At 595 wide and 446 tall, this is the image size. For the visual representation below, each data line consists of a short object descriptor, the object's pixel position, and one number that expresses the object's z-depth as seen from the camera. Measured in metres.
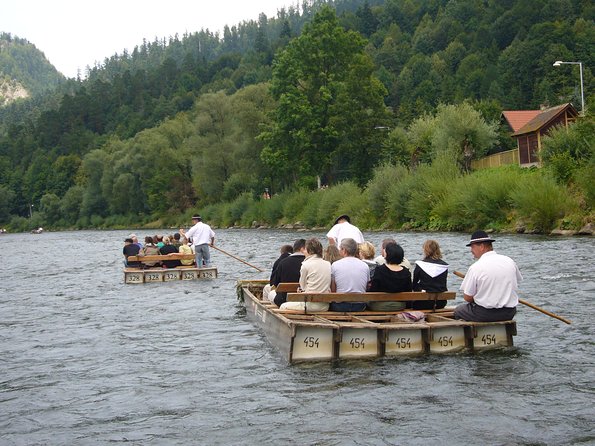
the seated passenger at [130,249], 27.14
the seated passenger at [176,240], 28.67
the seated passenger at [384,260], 13.53
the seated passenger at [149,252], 26.40
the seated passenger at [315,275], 13.05
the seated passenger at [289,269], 14.41
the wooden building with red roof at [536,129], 53.66
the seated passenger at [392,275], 13.08
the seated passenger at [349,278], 13.27
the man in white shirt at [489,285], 11.94
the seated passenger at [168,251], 26.39
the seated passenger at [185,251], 26.69
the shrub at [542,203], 34.66
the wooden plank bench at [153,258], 26.09
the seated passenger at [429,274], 13.18
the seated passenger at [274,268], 15.04
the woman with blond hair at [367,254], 14.04
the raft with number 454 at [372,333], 11.80
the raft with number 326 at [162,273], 25.52
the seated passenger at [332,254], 13.98
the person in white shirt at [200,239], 25.41
